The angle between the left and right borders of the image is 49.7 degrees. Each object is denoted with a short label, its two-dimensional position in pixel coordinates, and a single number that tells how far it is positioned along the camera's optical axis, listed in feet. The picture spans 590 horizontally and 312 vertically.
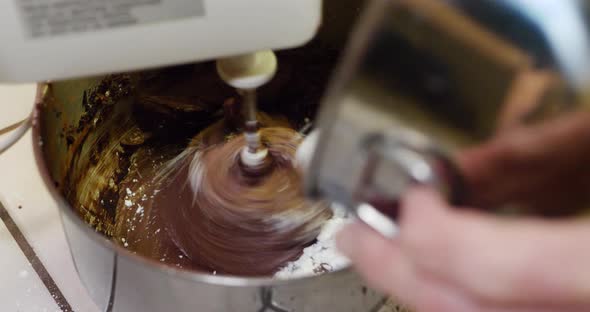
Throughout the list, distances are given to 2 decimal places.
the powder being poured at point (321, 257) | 2.18
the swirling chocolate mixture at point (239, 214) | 2.25
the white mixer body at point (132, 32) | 1.20
